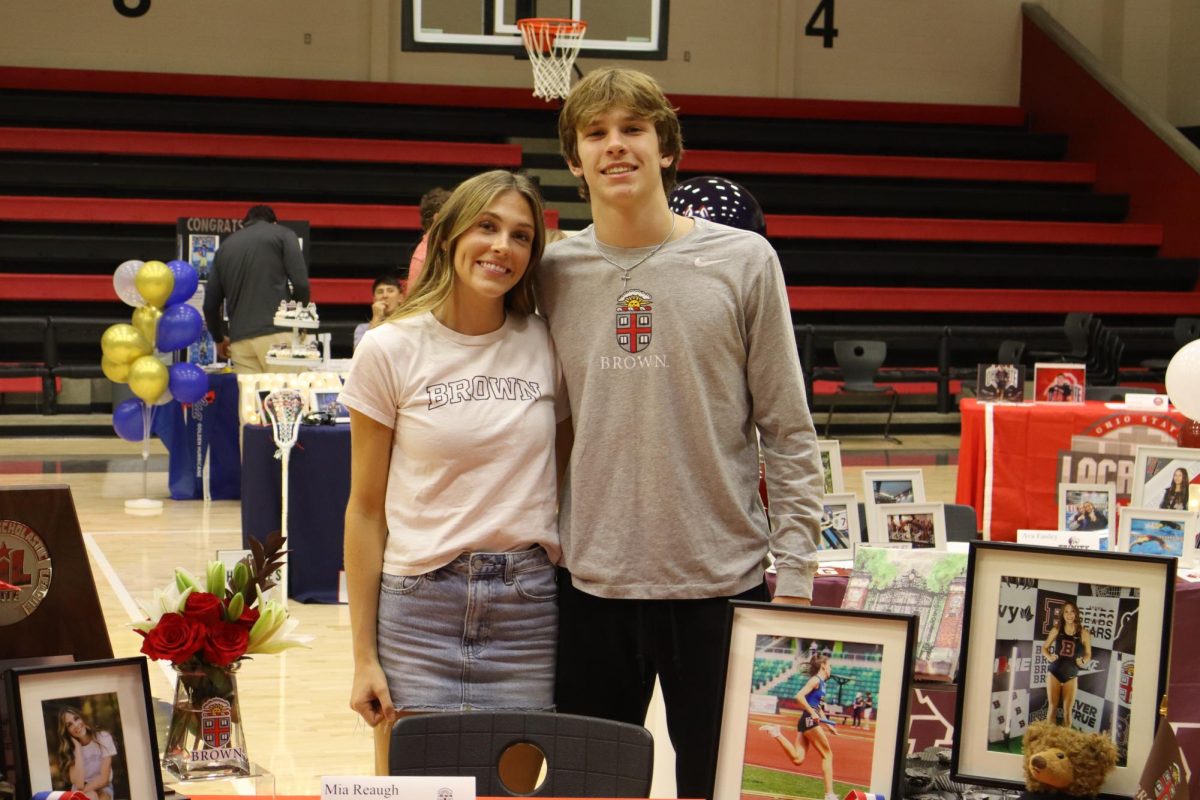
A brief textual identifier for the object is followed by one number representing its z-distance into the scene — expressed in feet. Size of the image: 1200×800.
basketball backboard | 28.81
